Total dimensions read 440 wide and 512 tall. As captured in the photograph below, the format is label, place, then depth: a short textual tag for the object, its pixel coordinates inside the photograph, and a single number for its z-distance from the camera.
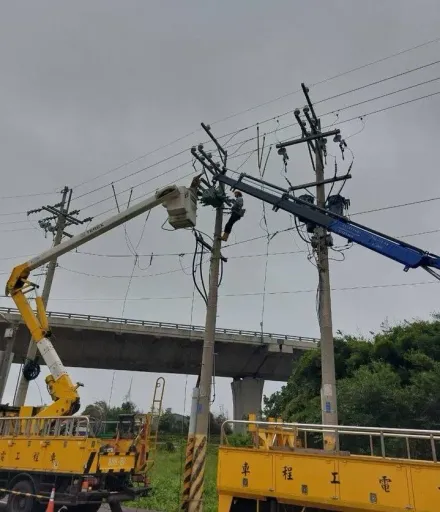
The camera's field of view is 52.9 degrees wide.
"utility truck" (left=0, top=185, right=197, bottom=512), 10.04
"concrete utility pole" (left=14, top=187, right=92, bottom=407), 24.86
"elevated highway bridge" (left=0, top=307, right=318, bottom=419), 33.25
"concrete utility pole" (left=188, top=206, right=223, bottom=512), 11.11
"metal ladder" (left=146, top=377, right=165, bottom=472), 11.57
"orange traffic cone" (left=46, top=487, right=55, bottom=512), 8.56
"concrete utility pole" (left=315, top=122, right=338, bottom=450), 11.81
